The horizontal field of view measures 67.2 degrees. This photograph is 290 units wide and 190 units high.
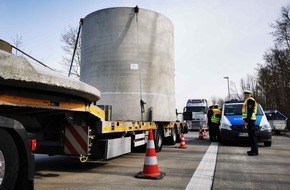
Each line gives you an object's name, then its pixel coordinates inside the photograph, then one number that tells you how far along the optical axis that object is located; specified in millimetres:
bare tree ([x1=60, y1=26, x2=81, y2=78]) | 23347
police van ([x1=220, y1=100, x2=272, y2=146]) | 8119
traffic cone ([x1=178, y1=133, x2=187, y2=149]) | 7775
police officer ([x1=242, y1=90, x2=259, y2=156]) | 6214
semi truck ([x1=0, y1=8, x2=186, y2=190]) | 2256
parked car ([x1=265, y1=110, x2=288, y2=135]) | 15595
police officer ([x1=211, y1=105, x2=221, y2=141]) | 10042
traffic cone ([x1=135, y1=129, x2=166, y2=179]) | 3754
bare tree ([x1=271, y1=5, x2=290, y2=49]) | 22733
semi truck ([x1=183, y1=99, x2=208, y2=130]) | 20288
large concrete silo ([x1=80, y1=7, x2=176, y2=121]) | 5905
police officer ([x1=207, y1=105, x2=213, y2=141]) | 10320
